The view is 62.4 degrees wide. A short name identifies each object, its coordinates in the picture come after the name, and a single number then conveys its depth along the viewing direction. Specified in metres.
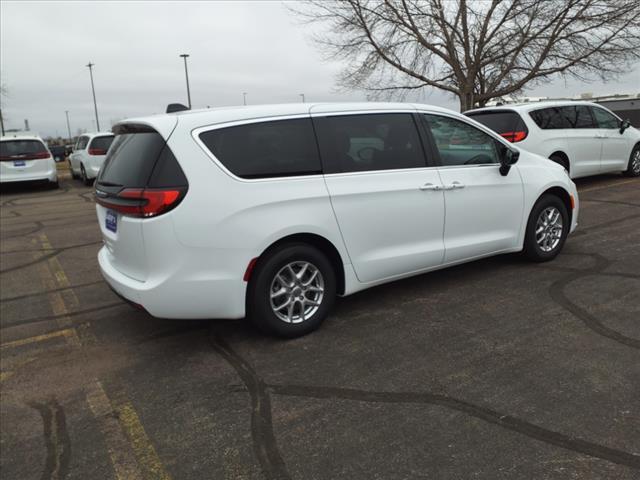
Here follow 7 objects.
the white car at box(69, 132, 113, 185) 16.33
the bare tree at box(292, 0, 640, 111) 18.98
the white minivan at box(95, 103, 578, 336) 3.43
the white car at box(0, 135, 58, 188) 15.22
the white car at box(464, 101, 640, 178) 8.98
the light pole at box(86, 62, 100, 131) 46.31
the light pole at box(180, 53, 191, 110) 37.25
